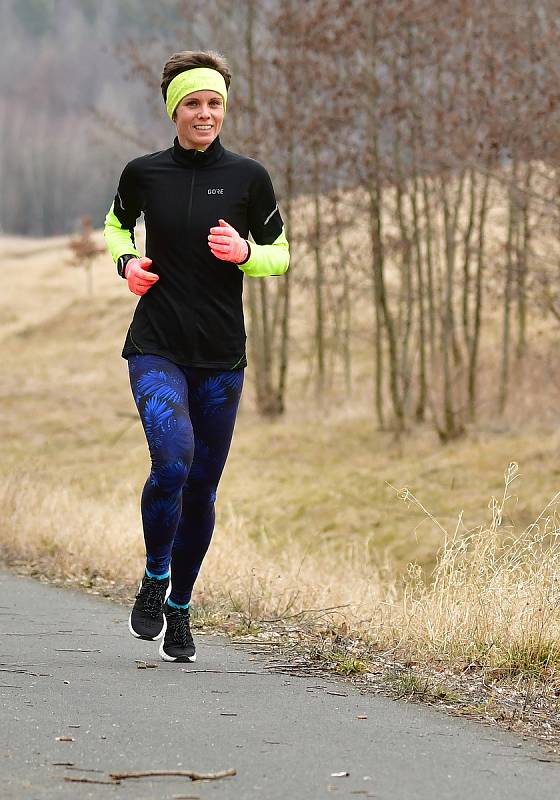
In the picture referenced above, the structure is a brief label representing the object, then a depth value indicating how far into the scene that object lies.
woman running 12.12
